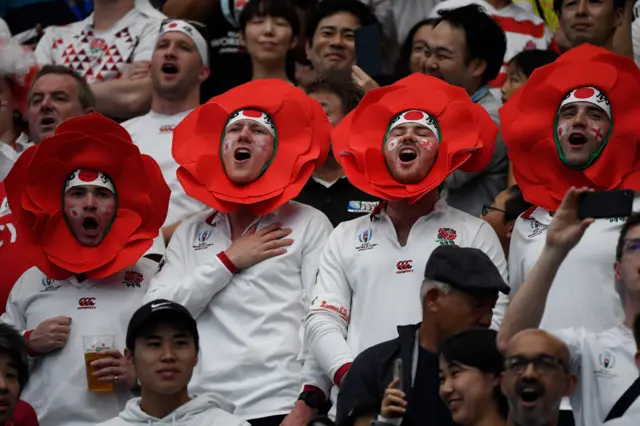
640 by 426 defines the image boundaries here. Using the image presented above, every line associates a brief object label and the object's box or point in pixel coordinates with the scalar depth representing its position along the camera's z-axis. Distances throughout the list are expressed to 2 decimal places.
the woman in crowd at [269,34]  19.41
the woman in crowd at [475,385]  11.78
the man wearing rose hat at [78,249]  15.45
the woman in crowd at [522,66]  17.95
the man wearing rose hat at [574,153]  14.34
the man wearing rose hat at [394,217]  14.57
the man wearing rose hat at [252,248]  15.07
